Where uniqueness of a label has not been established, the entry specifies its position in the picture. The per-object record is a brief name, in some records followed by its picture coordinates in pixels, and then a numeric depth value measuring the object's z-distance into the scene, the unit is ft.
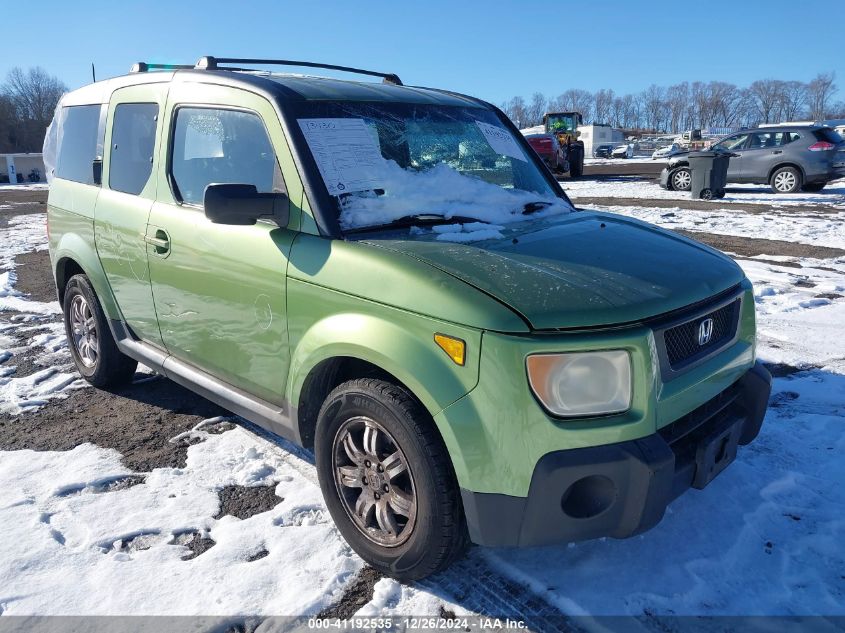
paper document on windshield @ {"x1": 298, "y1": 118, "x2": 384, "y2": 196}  9.46
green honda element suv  7.16
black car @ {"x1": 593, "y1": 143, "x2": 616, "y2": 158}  195.83
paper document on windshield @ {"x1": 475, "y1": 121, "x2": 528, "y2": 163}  12.23
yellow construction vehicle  88.74
